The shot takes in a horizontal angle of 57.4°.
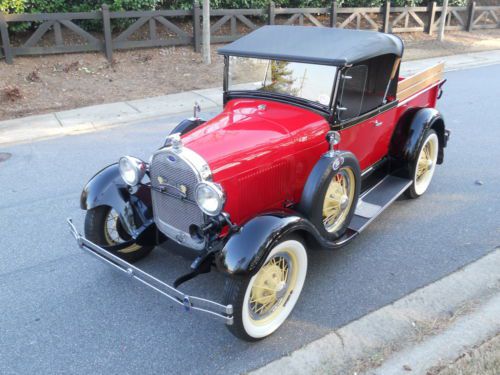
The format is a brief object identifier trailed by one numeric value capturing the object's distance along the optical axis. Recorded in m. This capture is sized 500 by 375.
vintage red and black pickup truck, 2.92
